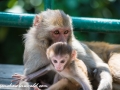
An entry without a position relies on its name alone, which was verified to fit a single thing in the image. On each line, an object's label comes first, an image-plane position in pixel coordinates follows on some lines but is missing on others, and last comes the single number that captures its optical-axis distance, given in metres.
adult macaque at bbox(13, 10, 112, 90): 9.87
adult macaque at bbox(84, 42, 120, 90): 11.14
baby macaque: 8.89
